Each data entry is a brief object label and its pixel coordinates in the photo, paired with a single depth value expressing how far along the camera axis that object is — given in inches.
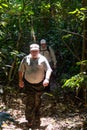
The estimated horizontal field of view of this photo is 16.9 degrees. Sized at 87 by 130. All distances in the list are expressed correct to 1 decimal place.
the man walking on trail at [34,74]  252.8
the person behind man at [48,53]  364.8
